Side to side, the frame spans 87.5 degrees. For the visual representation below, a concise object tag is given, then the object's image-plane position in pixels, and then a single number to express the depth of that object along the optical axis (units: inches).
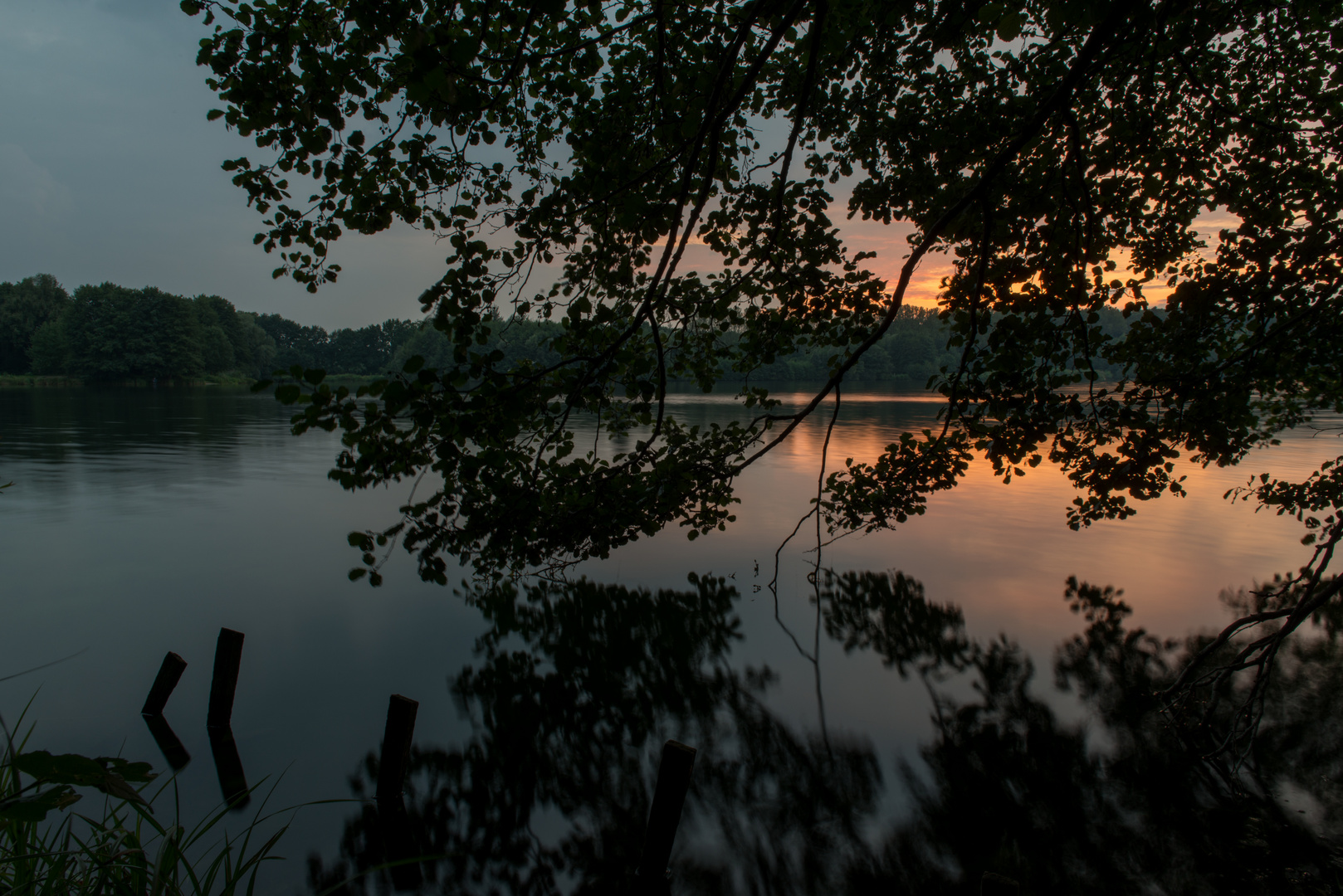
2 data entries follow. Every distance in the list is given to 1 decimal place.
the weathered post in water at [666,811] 239.5
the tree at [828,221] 159.5
